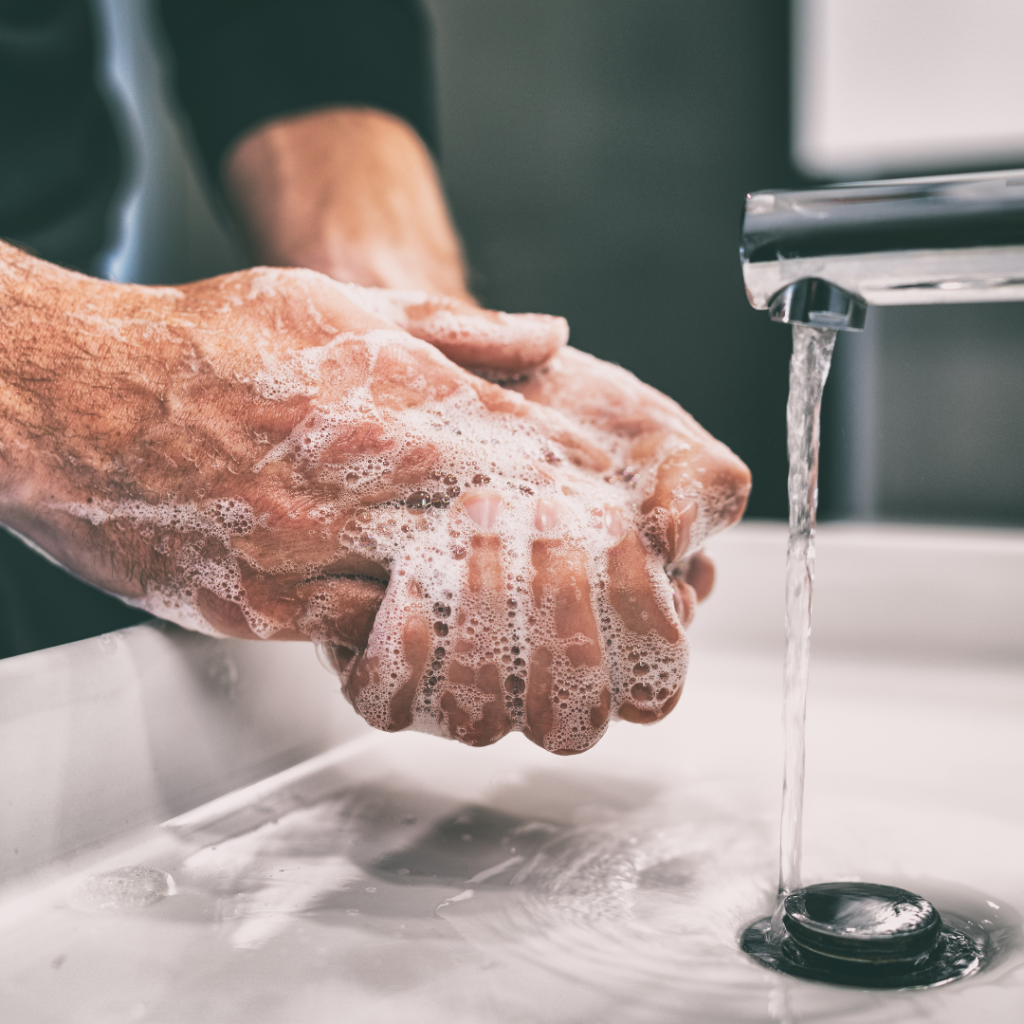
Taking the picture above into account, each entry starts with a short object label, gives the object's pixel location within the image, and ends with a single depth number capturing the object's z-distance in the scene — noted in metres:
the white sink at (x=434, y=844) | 0.30
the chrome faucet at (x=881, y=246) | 0.31
